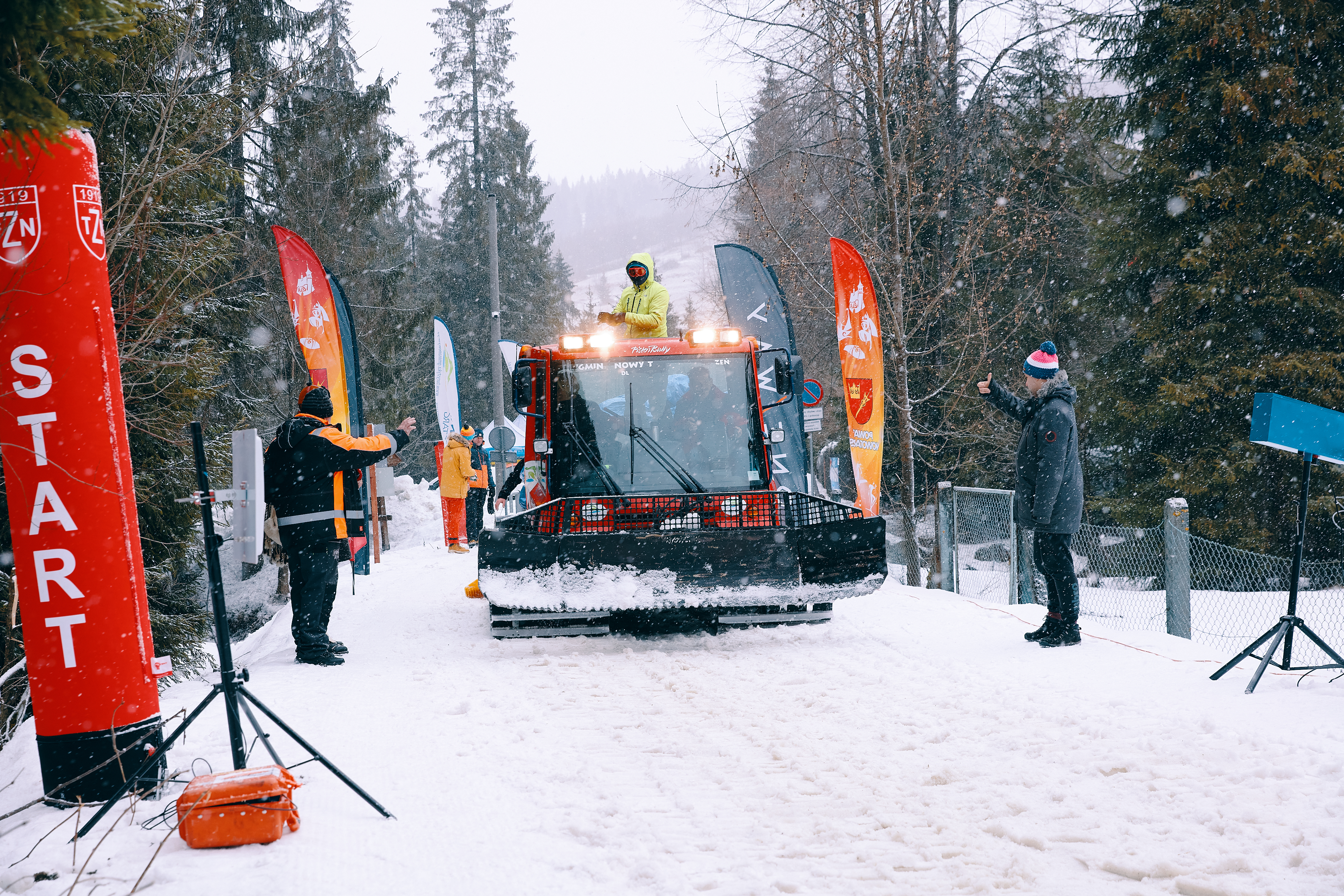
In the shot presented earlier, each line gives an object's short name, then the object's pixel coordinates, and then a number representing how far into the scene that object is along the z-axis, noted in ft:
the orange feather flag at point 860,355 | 37.32
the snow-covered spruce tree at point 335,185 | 62.64
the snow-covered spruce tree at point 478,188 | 138.31
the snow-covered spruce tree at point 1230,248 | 41.11
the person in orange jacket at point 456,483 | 48.91
